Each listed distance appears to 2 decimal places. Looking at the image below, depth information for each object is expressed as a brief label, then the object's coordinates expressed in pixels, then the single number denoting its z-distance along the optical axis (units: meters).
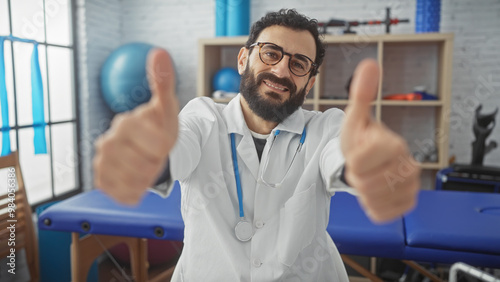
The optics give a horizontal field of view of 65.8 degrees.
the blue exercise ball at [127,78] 3.01
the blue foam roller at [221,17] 3.24
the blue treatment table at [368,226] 1.48
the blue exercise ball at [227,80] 3.21
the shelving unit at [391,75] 3.17
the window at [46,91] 2.47
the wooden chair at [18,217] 2.00
